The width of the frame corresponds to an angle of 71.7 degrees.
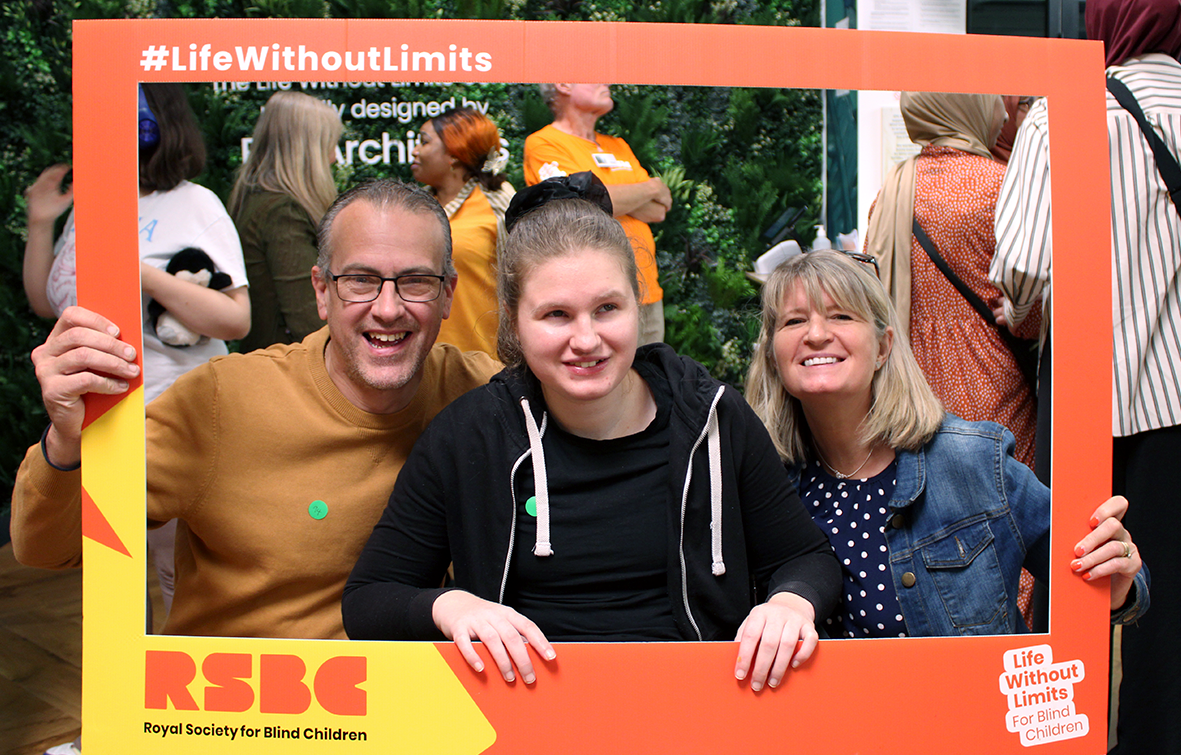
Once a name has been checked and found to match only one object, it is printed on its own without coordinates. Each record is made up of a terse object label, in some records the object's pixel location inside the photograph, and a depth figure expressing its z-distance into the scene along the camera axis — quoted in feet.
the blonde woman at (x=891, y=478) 5.06
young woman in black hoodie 4.64
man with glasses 5.24
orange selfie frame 4.35
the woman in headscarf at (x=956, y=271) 6.86
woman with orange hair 6.25
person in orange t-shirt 6.11
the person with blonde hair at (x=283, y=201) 6.21
